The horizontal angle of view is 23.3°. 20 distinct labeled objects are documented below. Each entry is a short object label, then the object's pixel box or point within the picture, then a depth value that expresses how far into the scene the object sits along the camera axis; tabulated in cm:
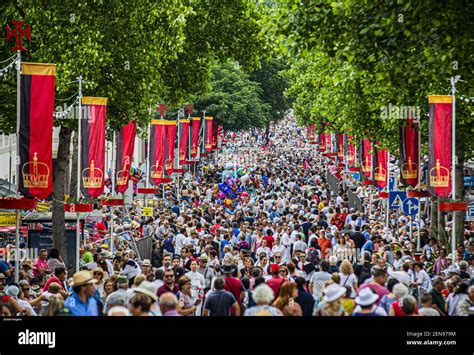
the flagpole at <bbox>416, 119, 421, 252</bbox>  2875
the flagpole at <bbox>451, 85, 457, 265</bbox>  2279
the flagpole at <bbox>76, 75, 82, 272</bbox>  2393
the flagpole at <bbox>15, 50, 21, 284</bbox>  2030
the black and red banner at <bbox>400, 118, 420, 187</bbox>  2877
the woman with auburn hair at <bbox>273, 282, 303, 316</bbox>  1468
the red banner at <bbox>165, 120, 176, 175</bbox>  3569
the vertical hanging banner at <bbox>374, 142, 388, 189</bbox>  3428
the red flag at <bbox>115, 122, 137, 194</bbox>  2916
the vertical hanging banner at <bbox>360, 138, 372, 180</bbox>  3774
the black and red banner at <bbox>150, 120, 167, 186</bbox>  3481
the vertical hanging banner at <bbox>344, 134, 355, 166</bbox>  4682
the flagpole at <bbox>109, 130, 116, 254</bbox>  2830
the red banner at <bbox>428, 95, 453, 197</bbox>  2305
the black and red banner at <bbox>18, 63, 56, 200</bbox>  2055
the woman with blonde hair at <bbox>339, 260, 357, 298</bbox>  1798
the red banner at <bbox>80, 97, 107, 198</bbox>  2497
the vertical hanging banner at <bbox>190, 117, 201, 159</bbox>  5222
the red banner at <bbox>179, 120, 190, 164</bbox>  4450
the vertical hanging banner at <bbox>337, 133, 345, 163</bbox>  5448
